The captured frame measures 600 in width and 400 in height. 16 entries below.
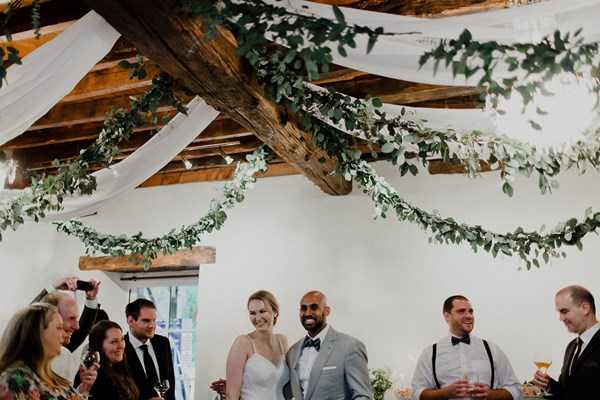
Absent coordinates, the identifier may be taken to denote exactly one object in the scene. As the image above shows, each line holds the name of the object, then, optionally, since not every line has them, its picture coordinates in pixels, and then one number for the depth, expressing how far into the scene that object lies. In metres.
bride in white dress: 3.67
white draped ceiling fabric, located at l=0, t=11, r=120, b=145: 2.22
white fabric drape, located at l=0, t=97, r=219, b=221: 3.11
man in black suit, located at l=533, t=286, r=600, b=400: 3.11
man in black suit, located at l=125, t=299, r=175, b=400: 3.69
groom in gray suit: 3.31
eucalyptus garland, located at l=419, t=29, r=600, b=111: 1.58
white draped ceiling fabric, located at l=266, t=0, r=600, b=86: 1.92
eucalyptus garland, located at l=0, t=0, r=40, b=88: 1.67
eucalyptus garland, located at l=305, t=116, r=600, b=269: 2.80
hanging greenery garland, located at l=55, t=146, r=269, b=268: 3.85
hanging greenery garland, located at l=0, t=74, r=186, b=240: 2.62
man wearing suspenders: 3.72
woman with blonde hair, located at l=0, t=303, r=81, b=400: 2.26
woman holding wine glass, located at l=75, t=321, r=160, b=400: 3.27
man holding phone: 3.38
